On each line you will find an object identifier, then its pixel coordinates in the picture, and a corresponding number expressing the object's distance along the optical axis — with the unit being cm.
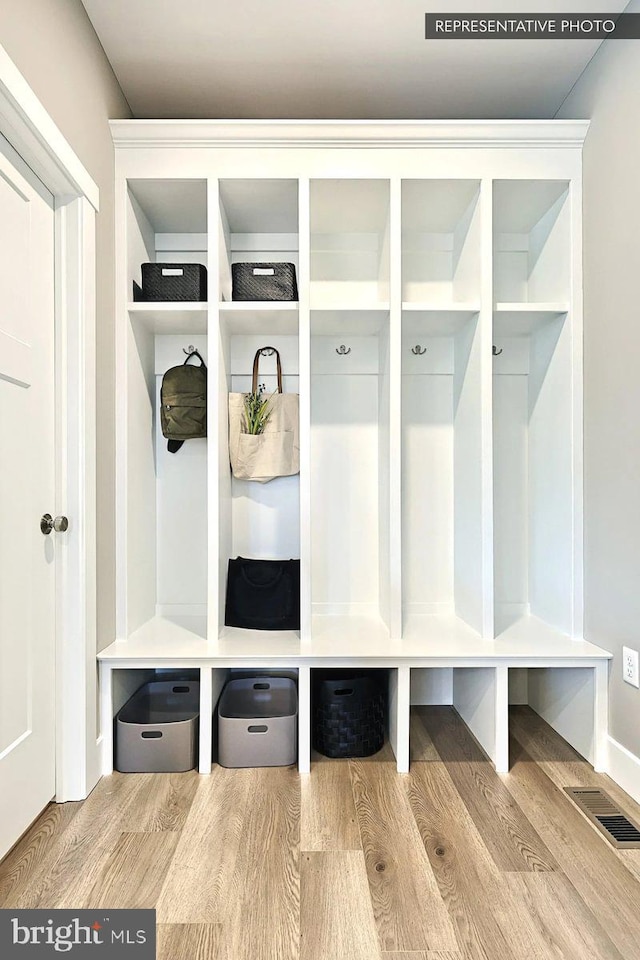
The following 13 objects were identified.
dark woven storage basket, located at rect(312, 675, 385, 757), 247
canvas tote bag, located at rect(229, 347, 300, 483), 284
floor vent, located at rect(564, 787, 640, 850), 188
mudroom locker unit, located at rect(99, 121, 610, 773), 252
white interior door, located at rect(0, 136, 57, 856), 179
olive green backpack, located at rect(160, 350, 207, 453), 281
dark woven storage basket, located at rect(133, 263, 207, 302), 263
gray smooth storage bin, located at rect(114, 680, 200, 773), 237
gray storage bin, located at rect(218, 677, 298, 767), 239
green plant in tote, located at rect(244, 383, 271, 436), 285
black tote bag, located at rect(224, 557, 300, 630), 271
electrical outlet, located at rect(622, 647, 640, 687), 216
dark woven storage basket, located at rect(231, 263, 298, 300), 265
